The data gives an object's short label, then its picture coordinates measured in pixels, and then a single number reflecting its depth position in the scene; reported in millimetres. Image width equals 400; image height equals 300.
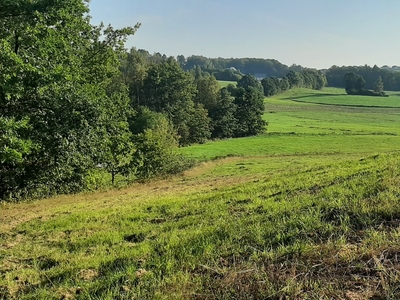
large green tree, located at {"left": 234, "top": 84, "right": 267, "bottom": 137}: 78438
